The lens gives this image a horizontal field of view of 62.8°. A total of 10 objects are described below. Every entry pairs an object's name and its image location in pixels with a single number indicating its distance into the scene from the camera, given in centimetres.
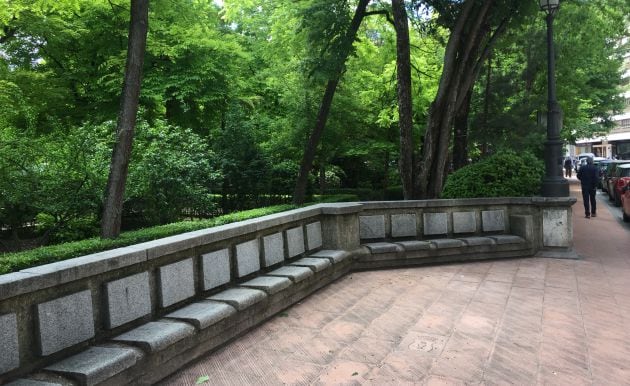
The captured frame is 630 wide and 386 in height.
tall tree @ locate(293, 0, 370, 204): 1165
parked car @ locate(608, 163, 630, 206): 2078
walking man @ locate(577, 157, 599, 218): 1639
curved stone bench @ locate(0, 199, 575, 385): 360
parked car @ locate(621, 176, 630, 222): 1606
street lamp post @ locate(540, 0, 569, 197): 951
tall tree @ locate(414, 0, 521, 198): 1044
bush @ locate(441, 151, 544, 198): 1006
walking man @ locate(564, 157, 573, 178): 3841
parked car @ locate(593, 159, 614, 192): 2851
